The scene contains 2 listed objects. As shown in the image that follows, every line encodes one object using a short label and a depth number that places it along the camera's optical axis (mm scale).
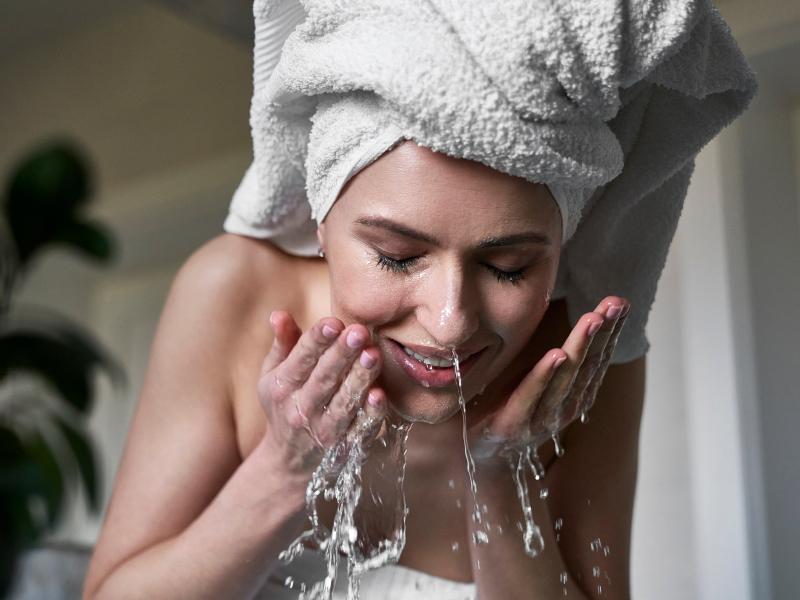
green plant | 1652
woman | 536
